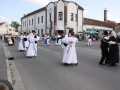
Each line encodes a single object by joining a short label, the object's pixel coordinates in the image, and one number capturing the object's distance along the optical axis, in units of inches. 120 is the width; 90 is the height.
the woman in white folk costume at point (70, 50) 200.2
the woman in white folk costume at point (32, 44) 267.6
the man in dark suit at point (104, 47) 204.0
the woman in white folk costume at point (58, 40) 586.0
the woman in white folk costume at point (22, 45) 370.9
